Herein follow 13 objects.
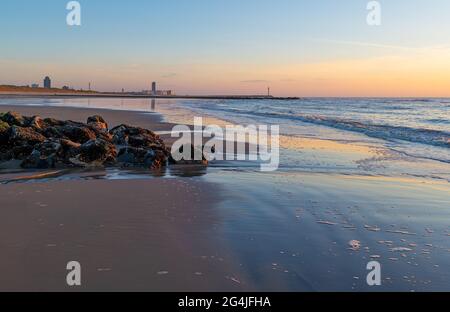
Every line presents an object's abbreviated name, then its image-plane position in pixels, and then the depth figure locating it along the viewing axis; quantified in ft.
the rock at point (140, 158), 32.39
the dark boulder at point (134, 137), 37.63
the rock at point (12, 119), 41.70
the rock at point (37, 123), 39.49
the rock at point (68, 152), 32.23
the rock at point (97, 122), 49.23
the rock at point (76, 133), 38.47
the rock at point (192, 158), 34.17
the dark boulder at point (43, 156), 30.89
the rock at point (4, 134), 34.73
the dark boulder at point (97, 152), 32.45
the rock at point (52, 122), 43.77
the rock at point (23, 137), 34.32
